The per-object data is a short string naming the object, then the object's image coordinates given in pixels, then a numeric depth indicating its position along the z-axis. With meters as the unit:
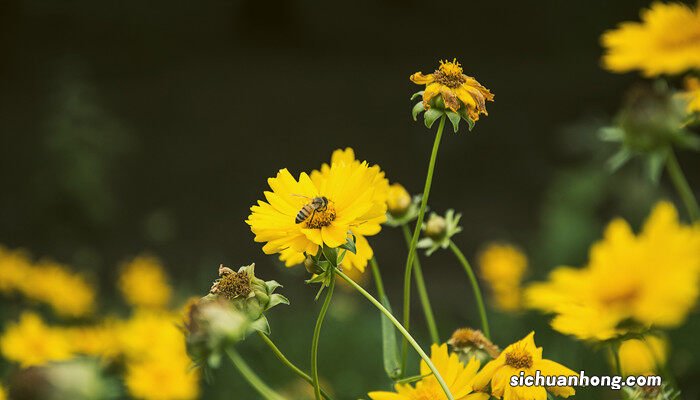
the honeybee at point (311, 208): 0.97
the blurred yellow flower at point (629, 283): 0.89
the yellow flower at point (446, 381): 0.96
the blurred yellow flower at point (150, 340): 1.46
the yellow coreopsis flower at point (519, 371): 0.95
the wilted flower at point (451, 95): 0.99
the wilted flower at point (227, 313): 0.94
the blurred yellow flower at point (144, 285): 2.58
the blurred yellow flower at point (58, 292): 2.42
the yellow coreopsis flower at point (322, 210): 0.96
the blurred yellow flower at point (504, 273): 2.48
